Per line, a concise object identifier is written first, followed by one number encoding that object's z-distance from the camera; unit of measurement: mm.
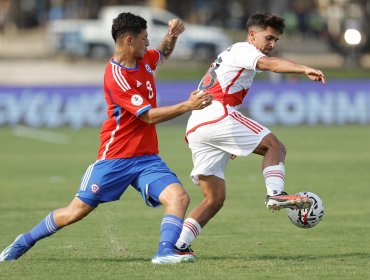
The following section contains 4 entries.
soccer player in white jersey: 19922
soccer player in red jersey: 18875
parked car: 89687
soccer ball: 19891
